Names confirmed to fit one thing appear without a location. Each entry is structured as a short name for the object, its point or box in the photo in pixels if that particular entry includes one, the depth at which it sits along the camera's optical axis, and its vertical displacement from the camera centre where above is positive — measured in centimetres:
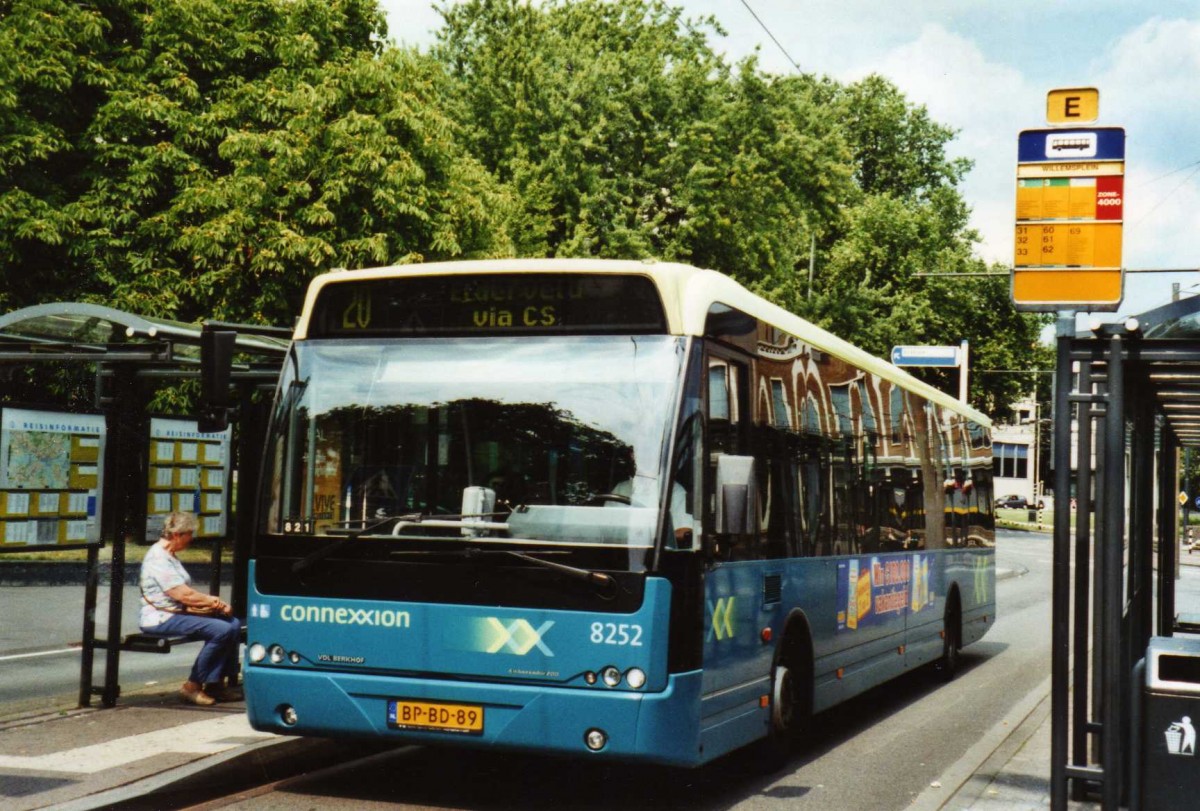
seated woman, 975 -92
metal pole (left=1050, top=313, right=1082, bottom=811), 610 -38
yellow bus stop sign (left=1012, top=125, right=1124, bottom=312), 665 +138
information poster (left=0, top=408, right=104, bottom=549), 920 -1
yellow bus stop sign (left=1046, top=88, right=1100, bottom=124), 685 +196
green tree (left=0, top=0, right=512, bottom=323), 2389 +562
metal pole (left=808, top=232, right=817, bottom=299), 4762 +844
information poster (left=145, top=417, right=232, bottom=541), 1038 +4
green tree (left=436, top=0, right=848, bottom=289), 3494 +904
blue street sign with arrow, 2723 +287
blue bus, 692 -13
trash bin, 561 -86
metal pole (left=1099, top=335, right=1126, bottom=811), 596 -29
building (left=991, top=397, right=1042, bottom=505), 11331 +373
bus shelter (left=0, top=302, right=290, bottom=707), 923 +78
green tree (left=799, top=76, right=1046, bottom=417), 4772 +878
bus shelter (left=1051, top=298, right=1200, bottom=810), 597 -9
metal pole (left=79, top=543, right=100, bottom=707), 952 -102
